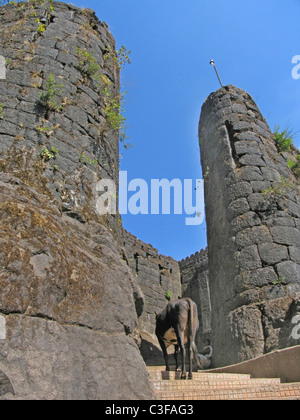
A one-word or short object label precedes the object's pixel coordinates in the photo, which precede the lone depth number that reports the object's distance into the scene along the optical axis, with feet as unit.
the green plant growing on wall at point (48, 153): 13.42
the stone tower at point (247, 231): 17.63
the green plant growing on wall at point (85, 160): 14.58
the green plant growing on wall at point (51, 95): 14.83
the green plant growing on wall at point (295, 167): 25.96
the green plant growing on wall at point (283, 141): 25.62
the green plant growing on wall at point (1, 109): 13.65
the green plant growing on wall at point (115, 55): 20.08
